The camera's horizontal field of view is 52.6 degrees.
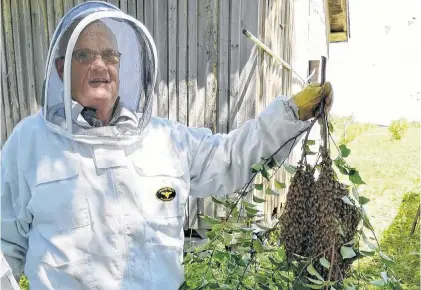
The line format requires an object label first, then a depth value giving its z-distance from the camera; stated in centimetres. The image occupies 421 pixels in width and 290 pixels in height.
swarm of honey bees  110
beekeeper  153
